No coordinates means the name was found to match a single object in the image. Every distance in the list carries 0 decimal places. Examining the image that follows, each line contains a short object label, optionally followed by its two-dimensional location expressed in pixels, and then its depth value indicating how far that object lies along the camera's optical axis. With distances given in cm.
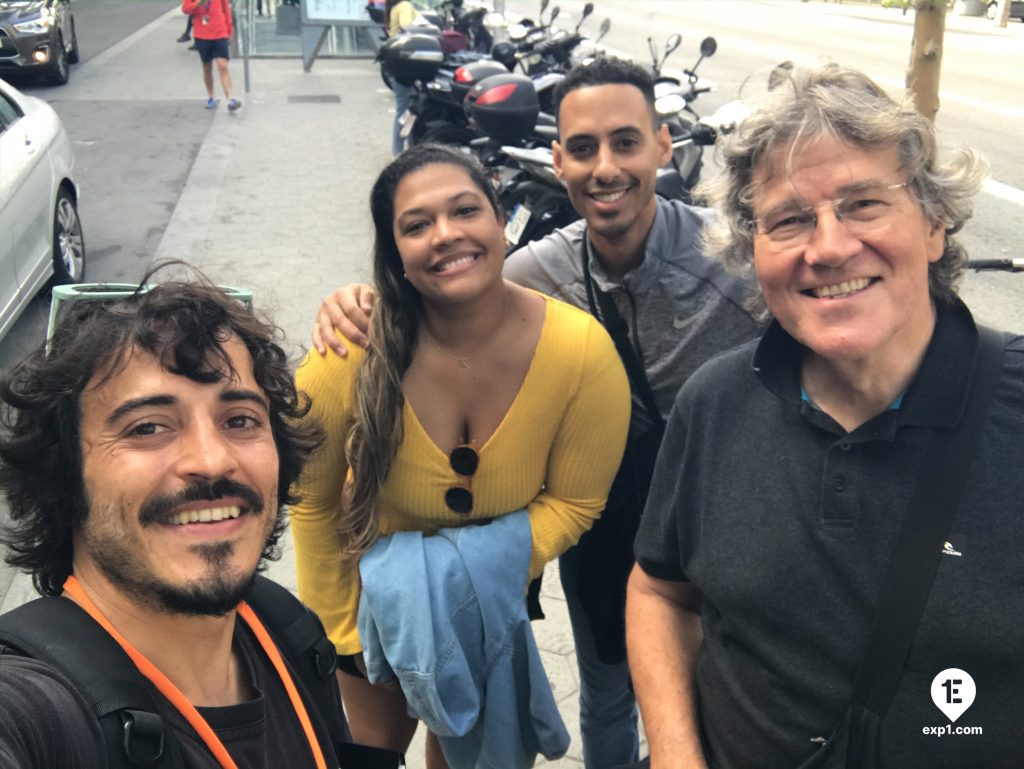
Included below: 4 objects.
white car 618
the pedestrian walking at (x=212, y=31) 1282
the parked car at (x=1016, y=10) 2969
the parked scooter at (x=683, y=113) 665
